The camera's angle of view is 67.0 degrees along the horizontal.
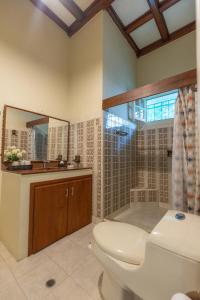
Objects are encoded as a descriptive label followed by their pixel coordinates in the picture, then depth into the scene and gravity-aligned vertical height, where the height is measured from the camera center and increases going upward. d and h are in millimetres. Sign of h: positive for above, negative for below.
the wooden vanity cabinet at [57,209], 1567 -654
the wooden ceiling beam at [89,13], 2255 +2244
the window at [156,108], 3074 +1003
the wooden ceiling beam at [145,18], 2314 +2329
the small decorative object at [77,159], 2446 -73
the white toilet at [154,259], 661 -585
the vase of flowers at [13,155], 1775 -12
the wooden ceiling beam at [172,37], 2713 +2288
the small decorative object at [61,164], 2316 -147
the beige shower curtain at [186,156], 1448 -7
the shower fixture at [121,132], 2605 +401
